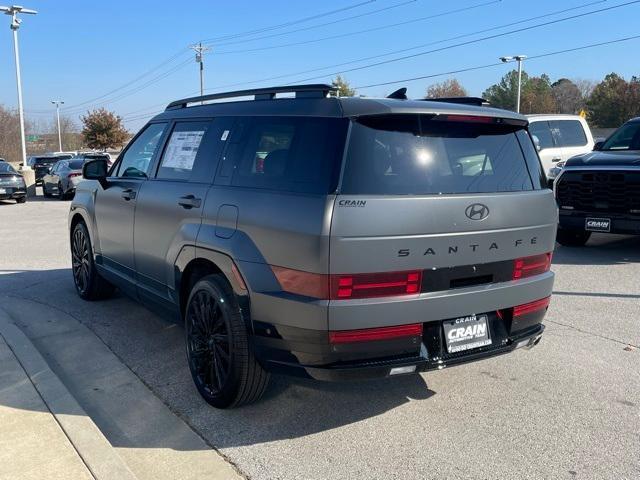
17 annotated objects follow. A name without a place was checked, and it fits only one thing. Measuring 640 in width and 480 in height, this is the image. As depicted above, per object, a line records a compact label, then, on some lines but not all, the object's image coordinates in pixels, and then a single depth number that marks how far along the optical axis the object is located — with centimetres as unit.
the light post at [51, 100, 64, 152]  8102
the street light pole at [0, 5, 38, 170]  2877
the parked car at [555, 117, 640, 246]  824
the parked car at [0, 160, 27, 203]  1959
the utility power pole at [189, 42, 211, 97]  5319
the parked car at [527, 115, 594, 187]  1245
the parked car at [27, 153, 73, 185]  3133
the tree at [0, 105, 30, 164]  6956
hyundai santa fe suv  319
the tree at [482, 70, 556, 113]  7471
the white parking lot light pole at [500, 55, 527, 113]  4600
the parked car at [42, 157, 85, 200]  2142
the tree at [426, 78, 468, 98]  7644
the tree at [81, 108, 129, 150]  5962
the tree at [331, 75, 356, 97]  5219
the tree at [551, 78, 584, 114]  8194
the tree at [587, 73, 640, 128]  6141
